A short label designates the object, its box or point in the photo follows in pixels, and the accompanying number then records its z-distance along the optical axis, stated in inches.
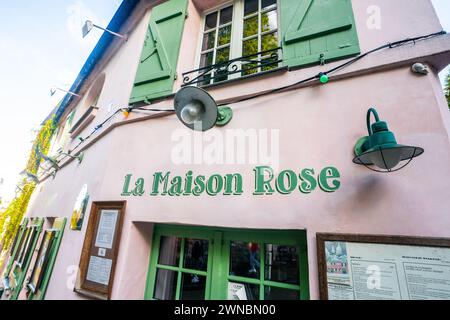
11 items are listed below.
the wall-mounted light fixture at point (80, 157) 157.8
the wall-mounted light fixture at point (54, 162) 193.0
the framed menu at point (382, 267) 52.3
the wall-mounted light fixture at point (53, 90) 224.7
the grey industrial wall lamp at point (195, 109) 76.3
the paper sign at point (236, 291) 79.7
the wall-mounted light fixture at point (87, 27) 145.5
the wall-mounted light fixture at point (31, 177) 250.5
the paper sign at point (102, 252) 99.8
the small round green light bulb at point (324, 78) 79.0
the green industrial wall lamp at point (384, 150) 52.5
